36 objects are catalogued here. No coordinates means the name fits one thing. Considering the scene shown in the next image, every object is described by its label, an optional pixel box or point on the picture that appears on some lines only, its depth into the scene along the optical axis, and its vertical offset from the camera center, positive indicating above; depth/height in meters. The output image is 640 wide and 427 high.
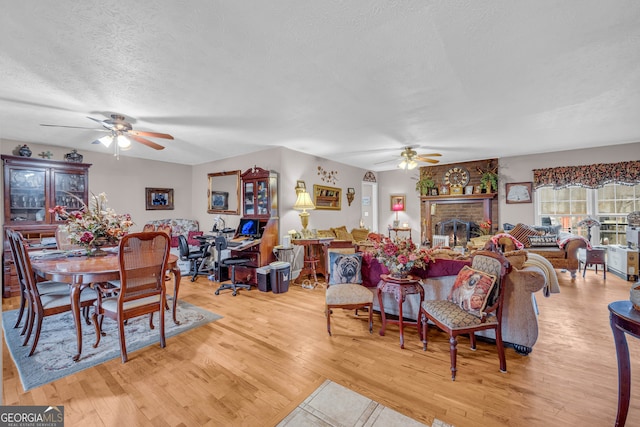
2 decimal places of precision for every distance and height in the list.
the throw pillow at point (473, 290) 2.18 -0.67
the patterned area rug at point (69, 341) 2.22 -1.23
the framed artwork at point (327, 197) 5.83 +0.31
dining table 2.29 -0.49
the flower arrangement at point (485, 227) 6.29 -0.41
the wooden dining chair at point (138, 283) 2.33 -0.61
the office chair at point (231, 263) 4.17 -0.79
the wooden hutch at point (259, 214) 4.55 -0.04
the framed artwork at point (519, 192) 6.00 +0.37
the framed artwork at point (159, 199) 5.86 +0.33
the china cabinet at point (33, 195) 4.13 +0.32
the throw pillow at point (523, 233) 5.26 -0.48
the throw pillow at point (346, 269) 3.06 -0.64
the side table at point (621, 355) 1.49 -0.83
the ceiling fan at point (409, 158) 5.16 +0.98
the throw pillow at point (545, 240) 5.11 -0.59
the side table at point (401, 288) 2.59 -0.74
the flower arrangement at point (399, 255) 2.63 -0.43
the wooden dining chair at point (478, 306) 2.13 -0.79
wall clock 6.73 +0.81
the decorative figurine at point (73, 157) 4.75 +1.00
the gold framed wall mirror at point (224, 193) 5.64 +0.42
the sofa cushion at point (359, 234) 5.88 -0.50
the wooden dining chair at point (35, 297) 2.42 -0.77
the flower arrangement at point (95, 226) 2.98 -0.13
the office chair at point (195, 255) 4.82 -0.75
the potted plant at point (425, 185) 7.05 +0.64
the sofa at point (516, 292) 2.37 -0.77
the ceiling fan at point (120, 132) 3.31 +1.02
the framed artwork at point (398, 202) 7.49 +0.23
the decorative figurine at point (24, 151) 4.29 +1.00
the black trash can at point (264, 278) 4.27 -1.03
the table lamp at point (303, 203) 4.92 +0.15
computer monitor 4.91 -0.28
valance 5.05 +0.63
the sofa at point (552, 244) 4.71 -0.62
